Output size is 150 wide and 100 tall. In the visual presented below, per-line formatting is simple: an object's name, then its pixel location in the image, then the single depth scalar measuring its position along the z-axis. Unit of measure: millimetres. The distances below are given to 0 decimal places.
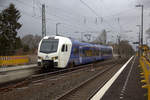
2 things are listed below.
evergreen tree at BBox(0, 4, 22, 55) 42028
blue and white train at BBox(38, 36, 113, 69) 16422
